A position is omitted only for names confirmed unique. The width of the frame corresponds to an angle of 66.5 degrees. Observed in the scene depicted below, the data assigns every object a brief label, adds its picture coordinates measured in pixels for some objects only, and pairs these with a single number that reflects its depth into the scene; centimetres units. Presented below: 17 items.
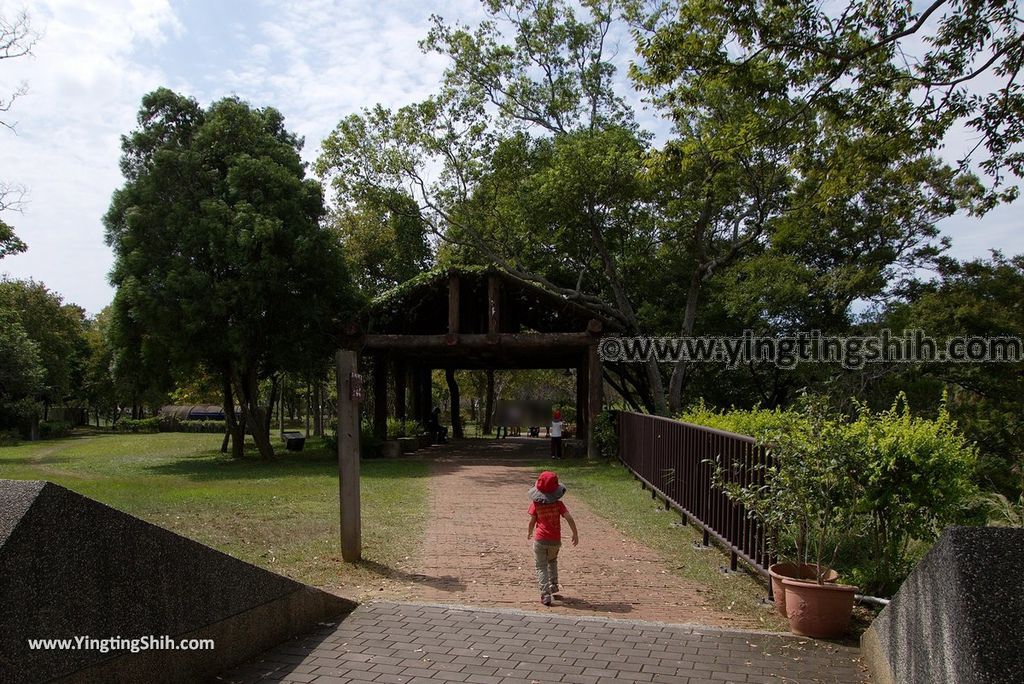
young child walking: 628
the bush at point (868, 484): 541
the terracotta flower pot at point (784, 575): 553
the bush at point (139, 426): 4834
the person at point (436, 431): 2800
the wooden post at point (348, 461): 740
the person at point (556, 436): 2100
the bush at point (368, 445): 2120
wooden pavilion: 2047
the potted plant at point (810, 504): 511
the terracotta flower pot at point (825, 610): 508
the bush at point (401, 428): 2275
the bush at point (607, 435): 1981
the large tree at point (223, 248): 1850
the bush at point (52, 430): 4109
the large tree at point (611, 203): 2052
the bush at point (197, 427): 4725
